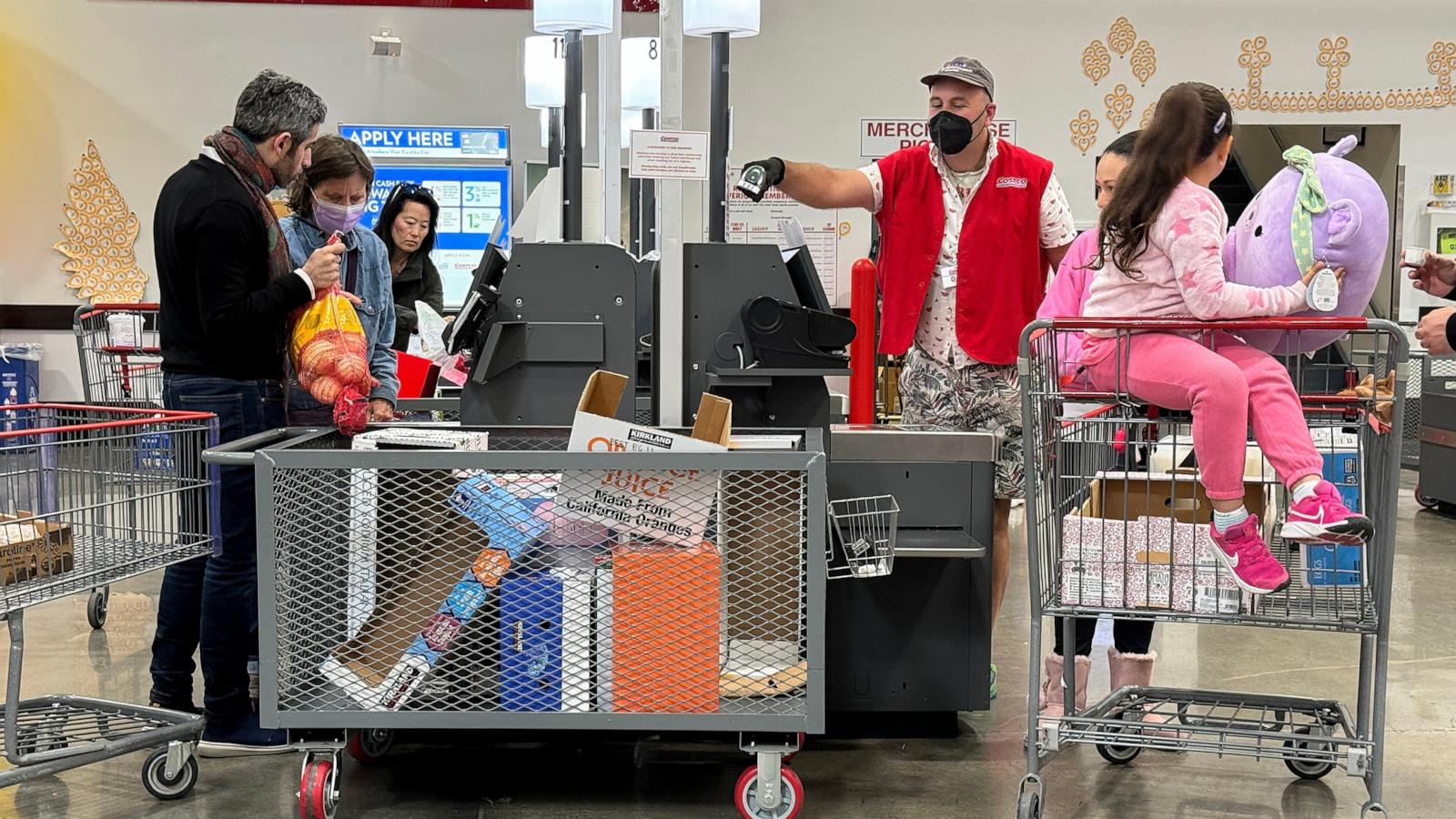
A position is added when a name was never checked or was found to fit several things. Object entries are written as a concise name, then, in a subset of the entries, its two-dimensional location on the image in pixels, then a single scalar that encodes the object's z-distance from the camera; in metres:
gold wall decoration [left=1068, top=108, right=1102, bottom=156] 9.62
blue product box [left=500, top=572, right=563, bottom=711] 2.65
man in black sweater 3.18
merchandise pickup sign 8.95
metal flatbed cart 2.59
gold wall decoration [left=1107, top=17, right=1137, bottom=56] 9.58
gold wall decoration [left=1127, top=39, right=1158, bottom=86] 9.59
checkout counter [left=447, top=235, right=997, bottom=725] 3.08
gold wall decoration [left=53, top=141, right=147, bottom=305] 9.55
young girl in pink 2.63
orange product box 2.61
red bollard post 3.83
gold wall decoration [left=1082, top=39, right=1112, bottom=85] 9.60
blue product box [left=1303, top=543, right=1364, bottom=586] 2.77
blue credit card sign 9.51
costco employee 3.53
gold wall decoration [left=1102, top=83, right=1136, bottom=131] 9.60
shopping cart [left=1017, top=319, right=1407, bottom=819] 2.69
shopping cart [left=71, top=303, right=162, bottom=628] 4.73
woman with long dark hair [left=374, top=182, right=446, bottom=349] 5.20
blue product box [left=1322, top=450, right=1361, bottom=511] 2.84
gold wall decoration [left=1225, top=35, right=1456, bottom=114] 9.47
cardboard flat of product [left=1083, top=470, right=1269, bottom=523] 2.87
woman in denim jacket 3.61
